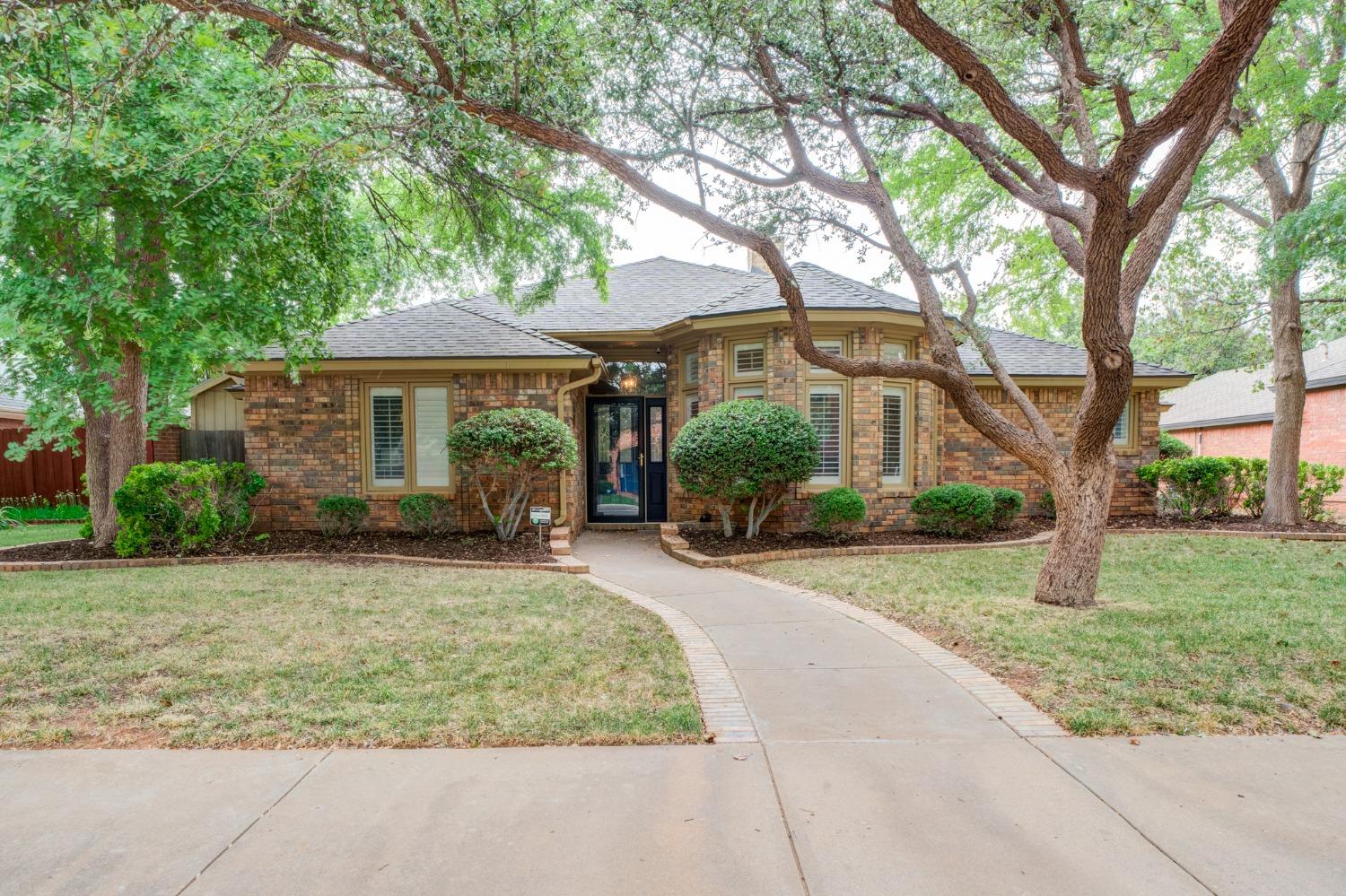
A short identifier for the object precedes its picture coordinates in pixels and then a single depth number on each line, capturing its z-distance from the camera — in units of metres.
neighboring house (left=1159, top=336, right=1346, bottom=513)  15.38
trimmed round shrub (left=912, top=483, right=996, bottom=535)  9.41
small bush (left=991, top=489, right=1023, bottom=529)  9.97
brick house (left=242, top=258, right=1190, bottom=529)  9.82
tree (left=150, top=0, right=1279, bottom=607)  4.85
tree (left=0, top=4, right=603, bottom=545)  5.66
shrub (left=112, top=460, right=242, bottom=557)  8.10
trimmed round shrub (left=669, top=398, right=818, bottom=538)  8.63
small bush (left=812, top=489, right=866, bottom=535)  8.99
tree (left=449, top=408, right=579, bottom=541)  8.75
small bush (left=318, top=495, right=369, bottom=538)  9.55
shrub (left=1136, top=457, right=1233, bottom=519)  11.21
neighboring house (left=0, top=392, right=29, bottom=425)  16.19
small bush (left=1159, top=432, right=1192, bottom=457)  13.55
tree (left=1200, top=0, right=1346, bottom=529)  8.47
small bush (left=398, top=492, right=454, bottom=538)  9.42
